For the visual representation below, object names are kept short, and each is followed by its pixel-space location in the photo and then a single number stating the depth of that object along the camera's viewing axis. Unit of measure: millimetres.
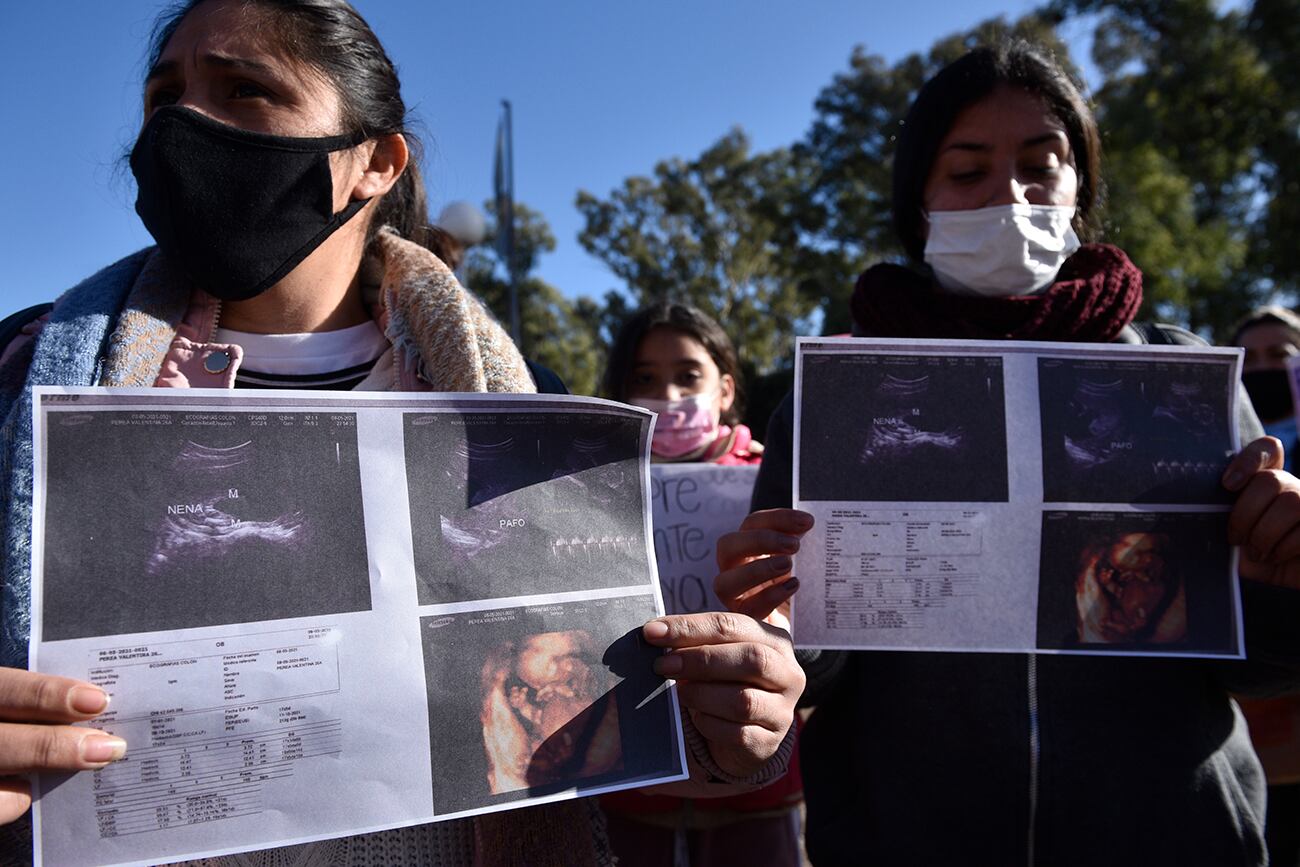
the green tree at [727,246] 23656
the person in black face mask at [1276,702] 2518
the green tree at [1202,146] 16203
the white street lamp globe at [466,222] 8836
